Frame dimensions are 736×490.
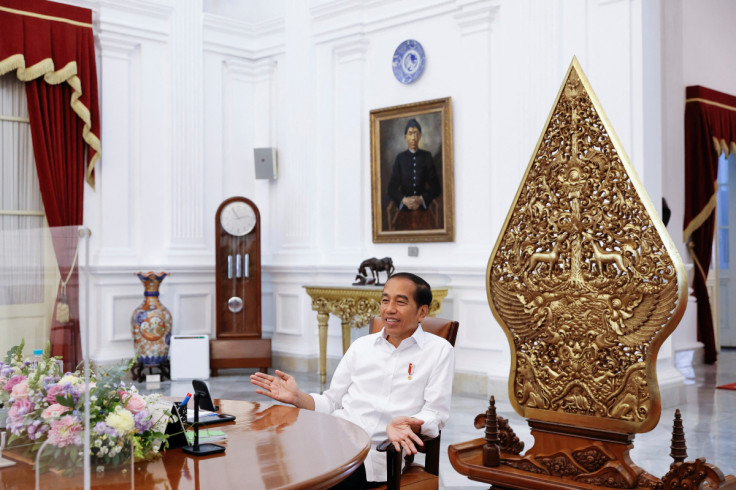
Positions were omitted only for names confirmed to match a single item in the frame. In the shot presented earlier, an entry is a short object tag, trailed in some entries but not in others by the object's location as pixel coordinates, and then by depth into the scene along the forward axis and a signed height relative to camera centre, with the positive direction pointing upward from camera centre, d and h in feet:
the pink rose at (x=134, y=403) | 6.23 -1.30
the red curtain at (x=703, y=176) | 27.30 +2.17
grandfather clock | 25.93 -1.48
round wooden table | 5.54 -1.86
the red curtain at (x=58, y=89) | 23.31 +4.69
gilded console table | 21.71 -1.92
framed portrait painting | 23.00 +2.02
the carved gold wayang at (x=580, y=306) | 9.17 -0.85
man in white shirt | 9.08 -1.64
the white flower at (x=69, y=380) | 5.73 -1.03
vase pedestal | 24.58 -4.15
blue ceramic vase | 24.43 -2.65
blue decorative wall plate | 23.85 +5.48
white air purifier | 24.75 -3.72
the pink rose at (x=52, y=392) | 5.71 -1.11
